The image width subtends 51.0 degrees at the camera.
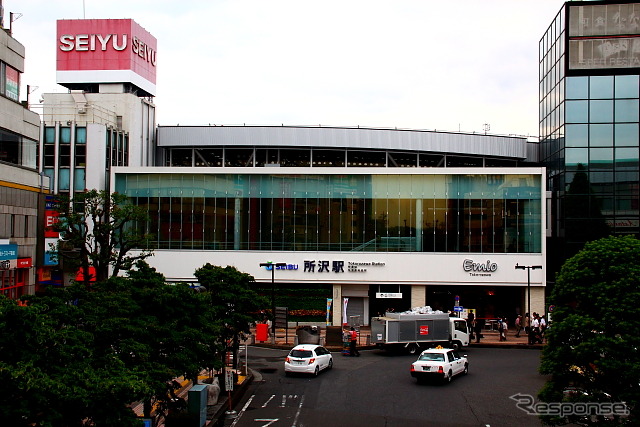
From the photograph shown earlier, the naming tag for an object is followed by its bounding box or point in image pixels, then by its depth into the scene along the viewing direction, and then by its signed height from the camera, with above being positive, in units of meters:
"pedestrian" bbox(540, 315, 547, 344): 41.64 -4.98
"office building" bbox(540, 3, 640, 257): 48.06 +8.91
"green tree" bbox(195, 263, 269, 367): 27.86 -2.47
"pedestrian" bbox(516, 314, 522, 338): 44.53 -5.35
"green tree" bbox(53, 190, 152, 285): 33.56 +0.61
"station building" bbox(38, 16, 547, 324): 48.66 +1.61
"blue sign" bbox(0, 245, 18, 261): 27.36 -0.51
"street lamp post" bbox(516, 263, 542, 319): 43.91 -1.55
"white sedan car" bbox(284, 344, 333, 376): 30.17 -5.31
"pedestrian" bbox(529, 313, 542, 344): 41.09 -5.32
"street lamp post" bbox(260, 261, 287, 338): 42.47 -2.07
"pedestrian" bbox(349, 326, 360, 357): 36.91 -5.73
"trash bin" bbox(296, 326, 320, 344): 37.91 -5.24
